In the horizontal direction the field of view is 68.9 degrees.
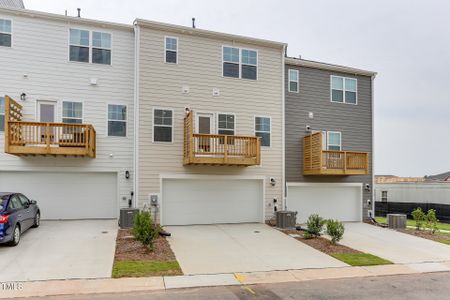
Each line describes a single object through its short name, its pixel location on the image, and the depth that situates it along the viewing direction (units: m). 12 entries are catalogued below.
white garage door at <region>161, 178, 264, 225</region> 12.94
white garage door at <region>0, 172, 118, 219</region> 11.80
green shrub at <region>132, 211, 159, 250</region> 8.38
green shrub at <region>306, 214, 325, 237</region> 10.68
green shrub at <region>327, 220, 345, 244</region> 9.87
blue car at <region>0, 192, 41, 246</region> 8.09
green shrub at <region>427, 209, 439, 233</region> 13.24
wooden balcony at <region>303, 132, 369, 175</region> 13.76
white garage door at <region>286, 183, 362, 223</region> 14.73
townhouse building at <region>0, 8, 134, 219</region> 11.51
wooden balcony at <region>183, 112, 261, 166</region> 12.02
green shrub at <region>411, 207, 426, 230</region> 13.73
